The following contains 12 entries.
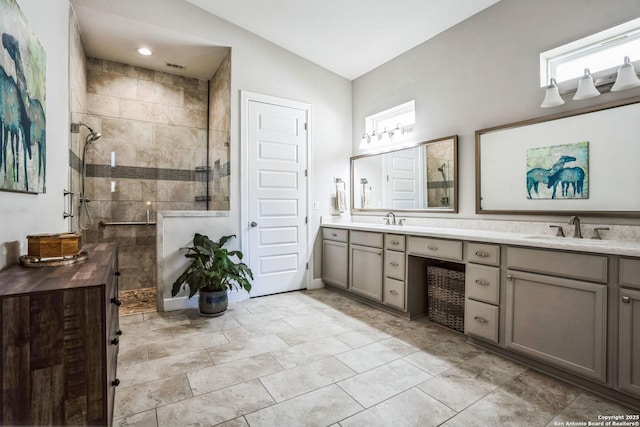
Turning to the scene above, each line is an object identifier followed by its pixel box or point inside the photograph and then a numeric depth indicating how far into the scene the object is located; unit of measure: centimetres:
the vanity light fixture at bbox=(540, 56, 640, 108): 207
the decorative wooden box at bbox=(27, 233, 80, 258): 148
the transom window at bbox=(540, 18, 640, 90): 222
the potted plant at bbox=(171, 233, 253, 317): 307
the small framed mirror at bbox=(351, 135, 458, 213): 332
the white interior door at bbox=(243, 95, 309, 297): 381
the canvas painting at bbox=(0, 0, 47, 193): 132
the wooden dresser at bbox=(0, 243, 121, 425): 99
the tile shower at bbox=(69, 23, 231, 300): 374
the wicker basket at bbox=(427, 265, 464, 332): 280
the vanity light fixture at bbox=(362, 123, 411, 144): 383
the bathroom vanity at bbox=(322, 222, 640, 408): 174
